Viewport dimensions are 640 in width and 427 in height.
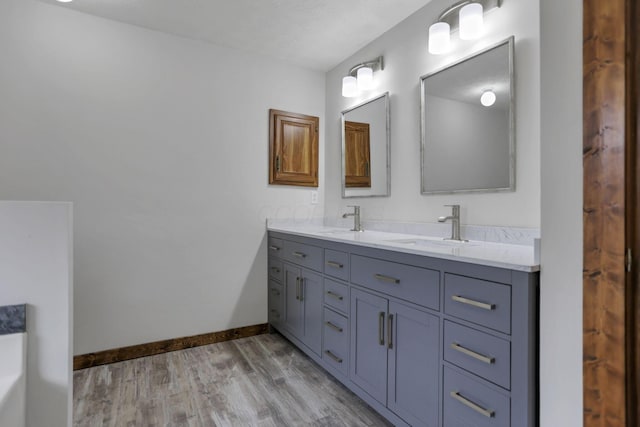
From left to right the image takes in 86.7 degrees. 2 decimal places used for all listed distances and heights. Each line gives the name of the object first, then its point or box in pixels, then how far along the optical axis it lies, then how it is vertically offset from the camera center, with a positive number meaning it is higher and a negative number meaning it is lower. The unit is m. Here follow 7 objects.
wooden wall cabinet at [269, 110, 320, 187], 2.90 +0.56
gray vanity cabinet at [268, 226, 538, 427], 1.11 -0.48
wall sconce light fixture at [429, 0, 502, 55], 1.78 +1.04
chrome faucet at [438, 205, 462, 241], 1.91 -0.05
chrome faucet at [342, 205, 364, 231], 2.69 -0.04
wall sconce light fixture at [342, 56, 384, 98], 2.58 +1.05
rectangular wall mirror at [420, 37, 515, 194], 1.73 +0.49
